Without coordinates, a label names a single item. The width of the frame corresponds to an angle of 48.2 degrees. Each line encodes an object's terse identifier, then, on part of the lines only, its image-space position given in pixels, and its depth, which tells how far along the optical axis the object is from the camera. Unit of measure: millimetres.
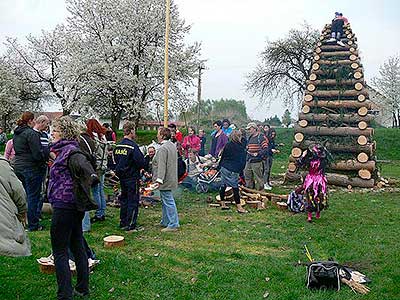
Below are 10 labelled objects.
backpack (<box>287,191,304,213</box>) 9961
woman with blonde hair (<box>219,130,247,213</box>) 9648
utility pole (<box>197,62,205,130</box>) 32031
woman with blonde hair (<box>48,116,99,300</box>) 4430
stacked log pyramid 14531
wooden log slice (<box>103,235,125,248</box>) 6775
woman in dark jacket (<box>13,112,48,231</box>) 7098
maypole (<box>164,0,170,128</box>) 11820
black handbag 5215
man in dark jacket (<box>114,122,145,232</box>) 7781
